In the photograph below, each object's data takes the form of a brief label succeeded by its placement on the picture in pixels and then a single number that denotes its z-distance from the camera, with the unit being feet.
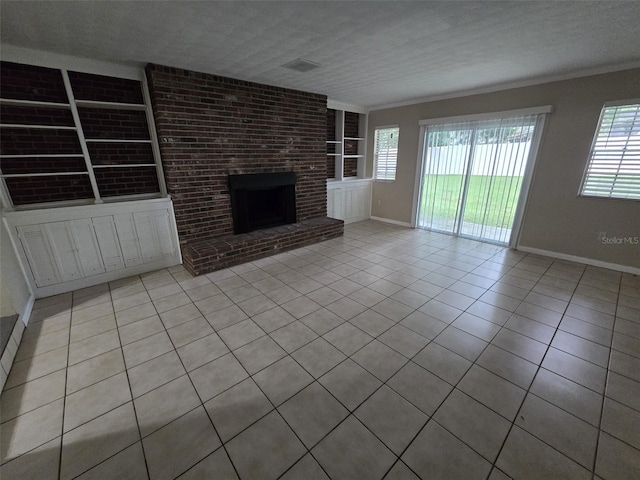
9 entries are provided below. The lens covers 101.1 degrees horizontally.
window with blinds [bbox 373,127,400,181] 18.19
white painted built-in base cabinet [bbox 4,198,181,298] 9.04
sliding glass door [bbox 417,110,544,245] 13.12
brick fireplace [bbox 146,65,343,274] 10.82
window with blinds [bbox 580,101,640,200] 10.14
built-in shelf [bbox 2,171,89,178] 8.58
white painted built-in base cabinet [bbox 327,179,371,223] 18.11
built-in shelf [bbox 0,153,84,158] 8.67
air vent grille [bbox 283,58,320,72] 9.59
